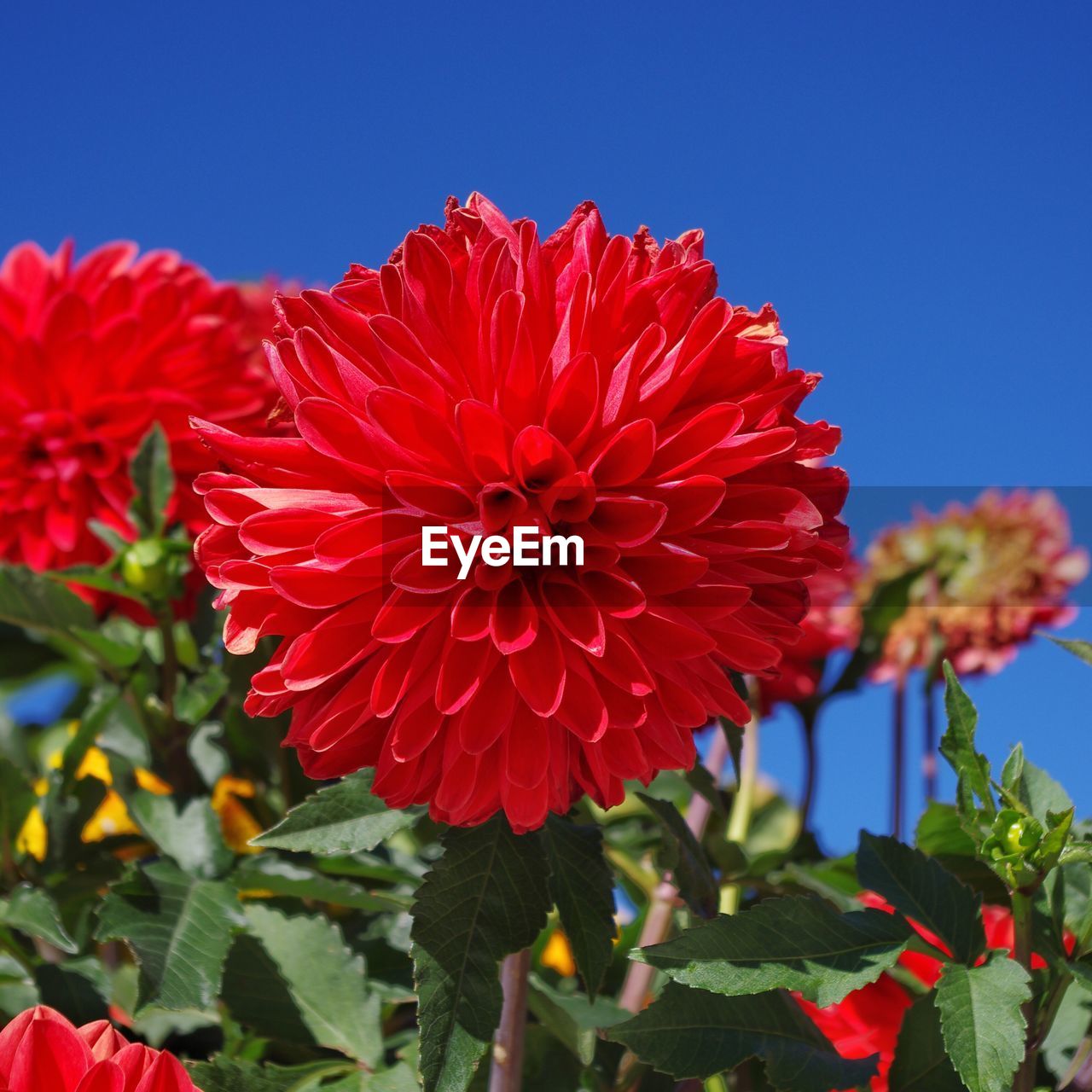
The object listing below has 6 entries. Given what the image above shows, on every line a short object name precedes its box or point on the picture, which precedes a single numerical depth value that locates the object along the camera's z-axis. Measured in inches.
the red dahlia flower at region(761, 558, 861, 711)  29.4
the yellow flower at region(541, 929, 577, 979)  27.4
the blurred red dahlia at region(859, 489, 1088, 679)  35.8
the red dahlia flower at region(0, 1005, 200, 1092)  18.6
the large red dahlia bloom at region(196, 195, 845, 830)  19.0
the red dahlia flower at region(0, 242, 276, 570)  26.8
